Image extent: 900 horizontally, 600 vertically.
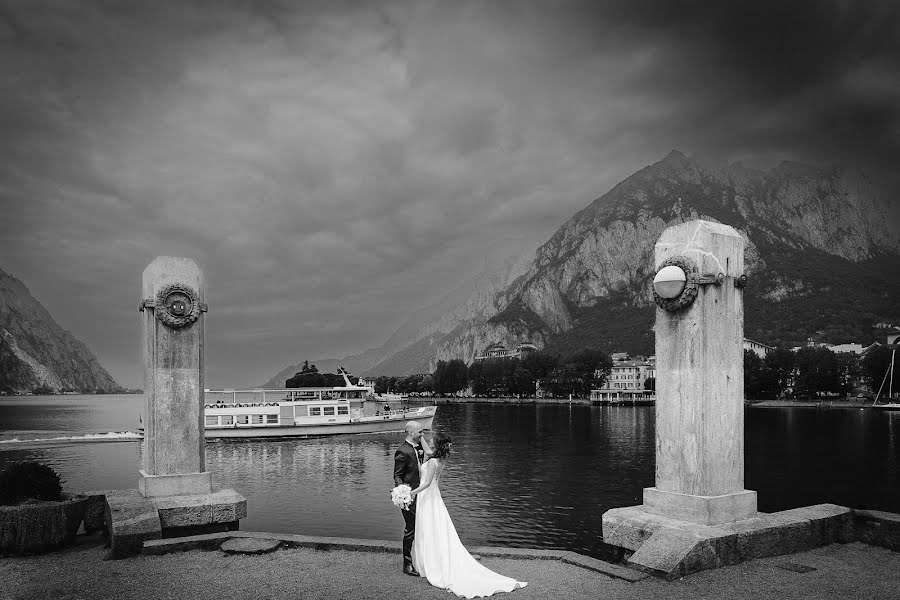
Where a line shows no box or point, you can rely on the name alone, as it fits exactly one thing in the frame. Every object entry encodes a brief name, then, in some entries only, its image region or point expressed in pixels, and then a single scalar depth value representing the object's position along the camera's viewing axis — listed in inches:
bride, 347.3
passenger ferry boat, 2549.2
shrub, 439.8
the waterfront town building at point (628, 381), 6786.4
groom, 384.2
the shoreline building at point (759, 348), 6977.4
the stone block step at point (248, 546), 409.7
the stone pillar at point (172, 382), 500.7
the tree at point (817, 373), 5374.0
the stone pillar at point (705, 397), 391.9
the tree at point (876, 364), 4916.6
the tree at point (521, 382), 6988.2
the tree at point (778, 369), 5585.6
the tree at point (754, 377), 5580.7
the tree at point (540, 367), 6939.0
